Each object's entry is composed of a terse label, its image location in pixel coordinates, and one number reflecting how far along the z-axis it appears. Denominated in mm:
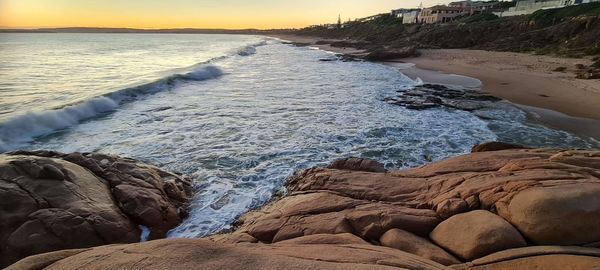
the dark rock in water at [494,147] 7137
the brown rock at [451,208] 4418
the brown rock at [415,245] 3590
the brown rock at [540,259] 3125
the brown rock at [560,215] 3521
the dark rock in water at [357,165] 6926
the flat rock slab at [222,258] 2658
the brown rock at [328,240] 3706
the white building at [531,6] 53572
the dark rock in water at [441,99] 13828
